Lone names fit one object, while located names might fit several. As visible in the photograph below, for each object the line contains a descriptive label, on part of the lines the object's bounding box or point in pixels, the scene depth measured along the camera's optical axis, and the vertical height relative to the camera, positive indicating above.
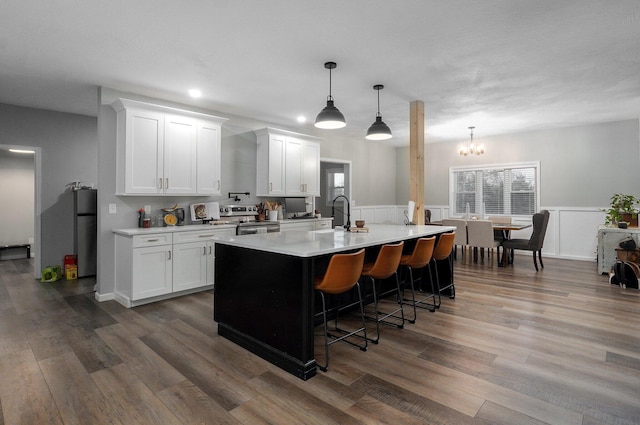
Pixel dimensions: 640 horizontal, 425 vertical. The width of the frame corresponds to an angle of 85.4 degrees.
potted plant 5.49 -0.02
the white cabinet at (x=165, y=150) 4.36 +0.81
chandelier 7.18 +1.30
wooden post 5.16 +0.78
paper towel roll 5.00 +0.00
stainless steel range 5.22 -0.16
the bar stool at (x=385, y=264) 3.06 -0.48
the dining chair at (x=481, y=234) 6.18 -0.43
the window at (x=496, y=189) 7.61 +0.50
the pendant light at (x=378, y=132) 4.28 +0.97
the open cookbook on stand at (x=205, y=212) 5.09 -0.03
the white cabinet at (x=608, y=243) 5.31 -0.50
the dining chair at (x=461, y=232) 6.46 -0.40
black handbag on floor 4.77 -0.88
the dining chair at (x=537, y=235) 5.93 -0.42
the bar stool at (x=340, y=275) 2.54 -0.49
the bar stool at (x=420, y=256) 3.57 -0.47
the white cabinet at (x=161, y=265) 4.09 -0.69
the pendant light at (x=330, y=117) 3.64 +0.98
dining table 6.23 -0.31
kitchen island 2.47 -0.64
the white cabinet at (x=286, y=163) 5.95 +0.84
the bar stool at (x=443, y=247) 4.03 -0.44
